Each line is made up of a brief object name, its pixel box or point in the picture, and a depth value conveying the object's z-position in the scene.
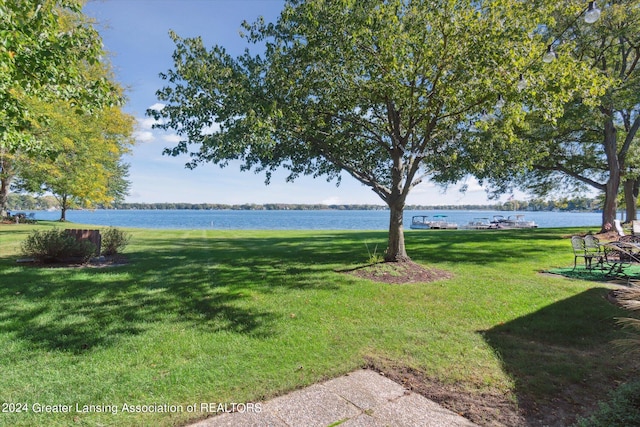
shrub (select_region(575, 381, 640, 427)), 2.41
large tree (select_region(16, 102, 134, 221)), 14.41
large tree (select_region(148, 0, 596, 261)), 7.23
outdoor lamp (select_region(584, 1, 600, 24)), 5.94
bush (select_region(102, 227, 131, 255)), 10.50
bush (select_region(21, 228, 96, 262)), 8.91
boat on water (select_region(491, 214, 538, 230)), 42.84
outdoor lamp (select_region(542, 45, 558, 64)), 6.72
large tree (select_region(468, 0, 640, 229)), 13.87
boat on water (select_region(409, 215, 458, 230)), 39.88
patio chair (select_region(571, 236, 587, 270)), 9.47
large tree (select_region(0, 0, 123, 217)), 5.06
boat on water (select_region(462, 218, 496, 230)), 40.56
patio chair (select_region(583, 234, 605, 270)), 9.16
